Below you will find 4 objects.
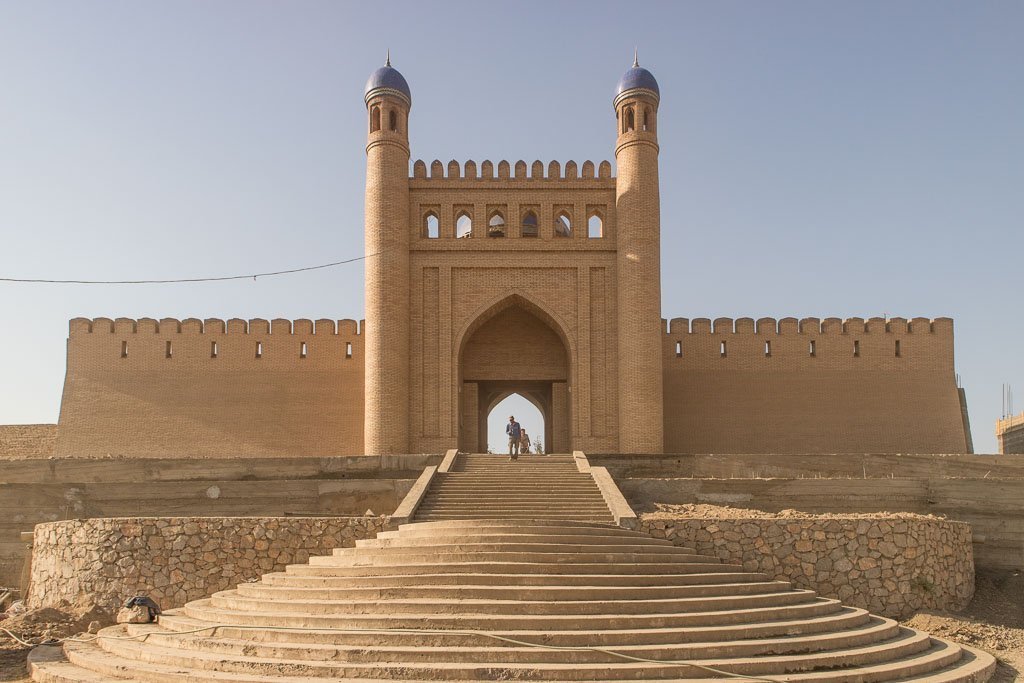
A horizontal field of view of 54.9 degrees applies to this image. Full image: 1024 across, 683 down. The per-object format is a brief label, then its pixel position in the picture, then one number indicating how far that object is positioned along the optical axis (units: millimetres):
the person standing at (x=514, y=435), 15977
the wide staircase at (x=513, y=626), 7961
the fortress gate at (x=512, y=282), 19172
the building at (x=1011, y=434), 25281
